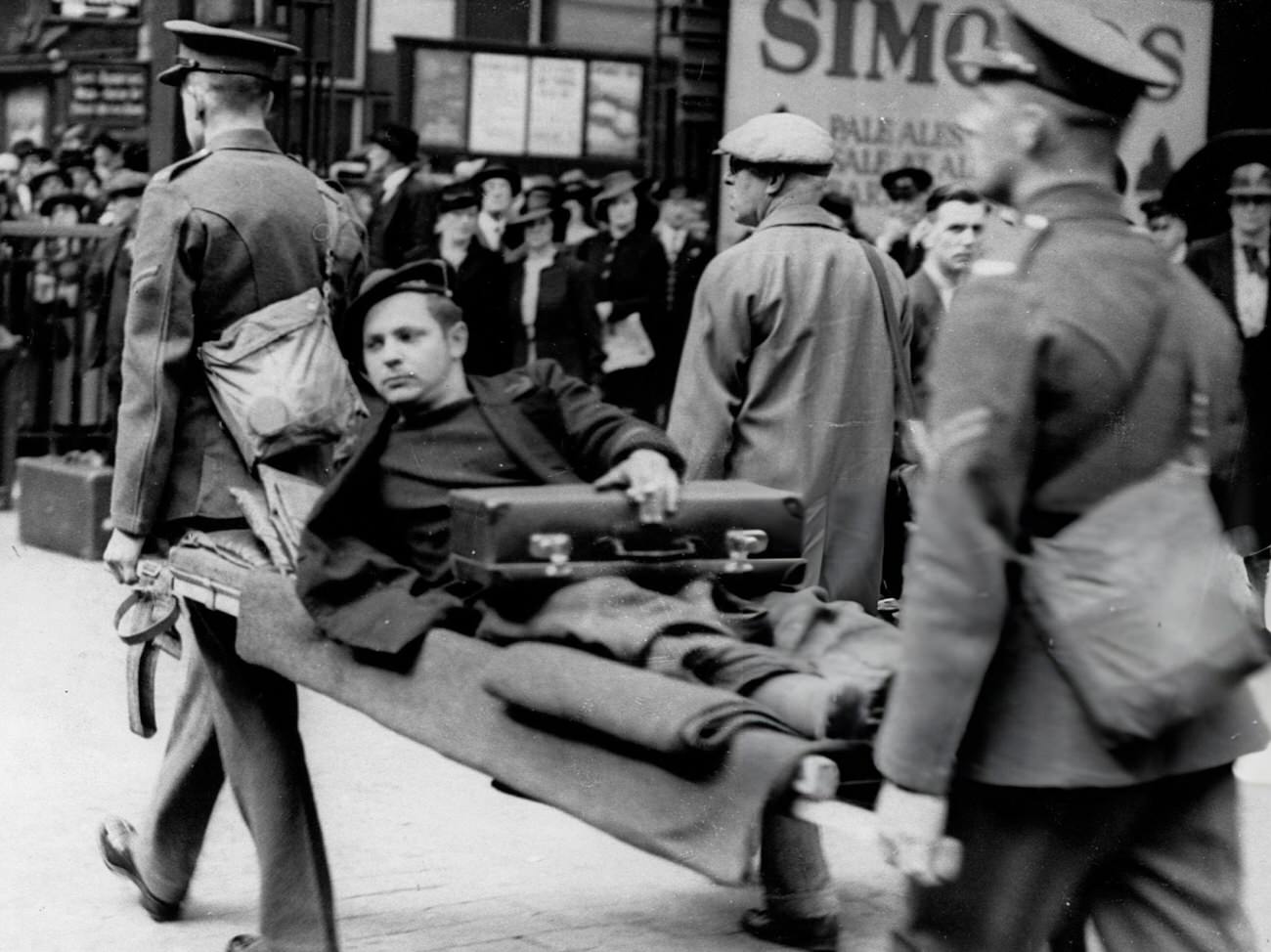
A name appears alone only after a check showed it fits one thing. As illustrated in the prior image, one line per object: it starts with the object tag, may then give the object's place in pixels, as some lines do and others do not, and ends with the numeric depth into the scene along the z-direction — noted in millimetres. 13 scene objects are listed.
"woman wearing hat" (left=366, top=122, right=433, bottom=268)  12641
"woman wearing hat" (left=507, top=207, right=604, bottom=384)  12844
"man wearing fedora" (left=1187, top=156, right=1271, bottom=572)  8602
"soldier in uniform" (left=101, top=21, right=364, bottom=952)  4359
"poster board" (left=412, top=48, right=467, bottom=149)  20609
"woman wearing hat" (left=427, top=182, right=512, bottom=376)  12656
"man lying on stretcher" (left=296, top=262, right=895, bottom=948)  3756
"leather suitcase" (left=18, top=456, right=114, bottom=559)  10227
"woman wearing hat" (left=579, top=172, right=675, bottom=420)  12961
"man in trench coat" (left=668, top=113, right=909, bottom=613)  5461
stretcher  2828
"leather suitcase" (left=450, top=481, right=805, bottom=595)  3543
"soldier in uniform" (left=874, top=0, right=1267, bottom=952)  2672
